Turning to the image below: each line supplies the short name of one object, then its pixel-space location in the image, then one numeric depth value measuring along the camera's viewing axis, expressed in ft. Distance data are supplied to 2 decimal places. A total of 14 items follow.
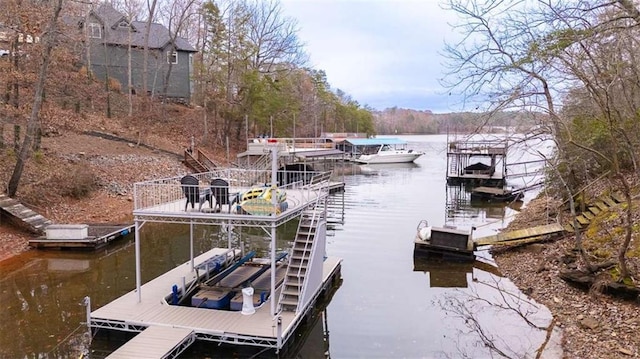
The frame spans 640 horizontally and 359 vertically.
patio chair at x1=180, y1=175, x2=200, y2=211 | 33.47
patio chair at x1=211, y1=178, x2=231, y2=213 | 32.94
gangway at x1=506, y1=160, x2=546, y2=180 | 166.83
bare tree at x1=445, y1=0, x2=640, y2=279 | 25.27
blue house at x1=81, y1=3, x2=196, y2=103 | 128.06
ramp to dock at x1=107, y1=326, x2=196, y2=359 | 26.82
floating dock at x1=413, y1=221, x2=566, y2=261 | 54.13
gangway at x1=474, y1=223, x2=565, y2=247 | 54.19
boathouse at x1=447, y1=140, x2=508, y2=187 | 123.54
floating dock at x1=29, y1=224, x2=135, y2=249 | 53.88
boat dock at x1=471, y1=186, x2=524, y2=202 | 105.60
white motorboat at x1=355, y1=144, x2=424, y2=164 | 204.54
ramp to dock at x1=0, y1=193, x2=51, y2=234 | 56.13
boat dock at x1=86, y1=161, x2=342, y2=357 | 29.66
